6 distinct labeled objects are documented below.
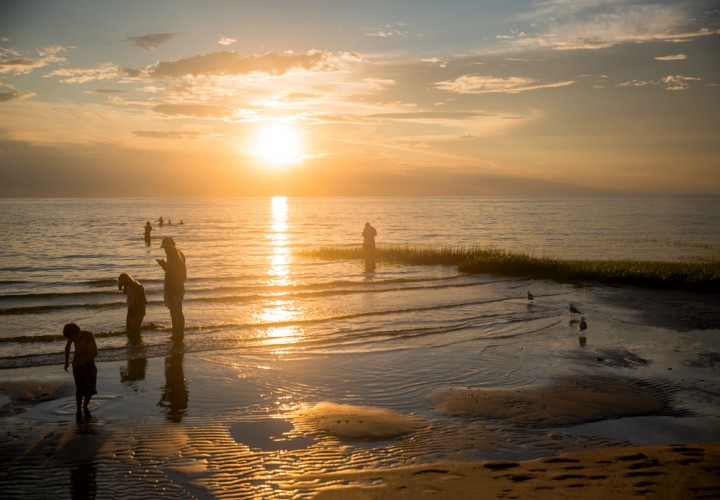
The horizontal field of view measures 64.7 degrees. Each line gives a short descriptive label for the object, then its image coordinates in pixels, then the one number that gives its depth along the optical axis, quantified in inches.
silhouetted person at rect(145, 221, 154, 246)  2256.8
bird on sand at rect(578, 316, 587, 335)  622.5
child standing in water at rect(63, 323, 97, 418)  388.8
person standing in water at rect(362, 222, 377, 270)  1416.7
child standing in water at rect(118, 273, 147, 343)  611.9
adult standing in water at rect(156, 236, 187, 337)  589.0
